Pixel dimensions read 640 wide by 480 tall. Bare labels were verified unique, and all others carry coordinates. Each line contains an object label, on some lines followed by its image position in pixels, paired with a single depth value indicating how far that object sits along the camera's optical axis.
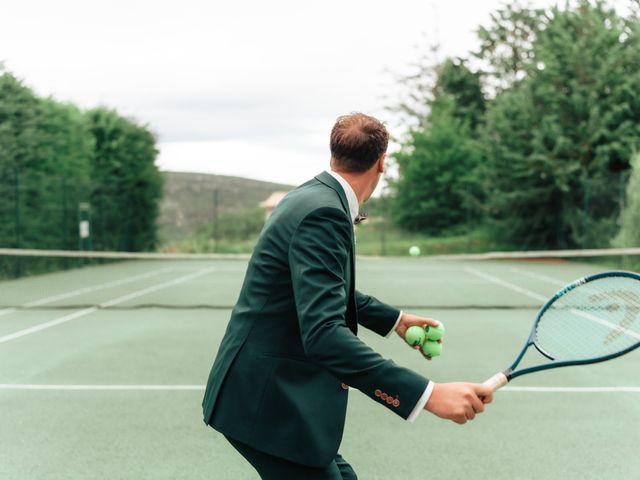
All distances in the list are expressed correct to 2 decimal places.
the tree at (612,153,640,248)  18.44
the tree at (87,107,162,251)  22.34
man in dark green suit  2.29
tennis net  13.15
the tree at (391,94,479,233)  32.16
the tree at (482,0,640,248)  23.77
